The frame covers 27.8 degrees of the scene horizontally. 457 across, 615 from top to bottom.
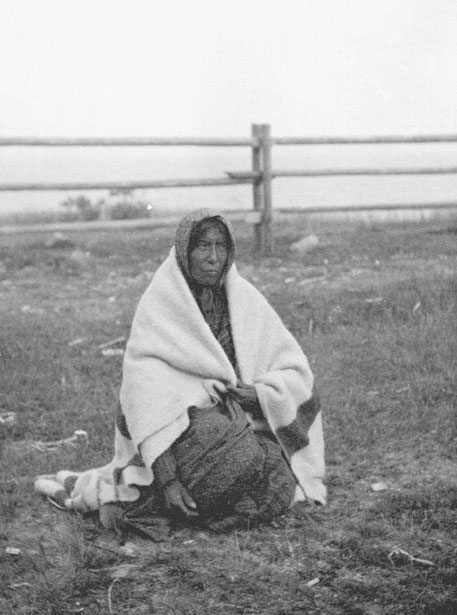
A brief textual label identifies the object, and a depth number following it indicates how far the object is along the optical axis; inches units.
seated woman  150.4
